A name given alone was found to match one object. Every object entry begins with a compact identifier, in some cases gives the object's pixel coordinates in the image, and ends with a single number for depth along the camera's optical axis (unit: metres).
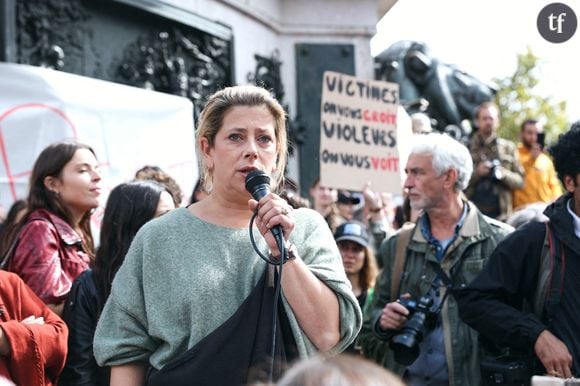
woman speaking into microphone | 3.35
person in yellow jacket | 10.68
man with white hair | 5.16
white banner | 7.23
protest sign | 7.67
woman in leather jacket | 5.02
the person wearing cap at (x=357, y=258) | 6.66
